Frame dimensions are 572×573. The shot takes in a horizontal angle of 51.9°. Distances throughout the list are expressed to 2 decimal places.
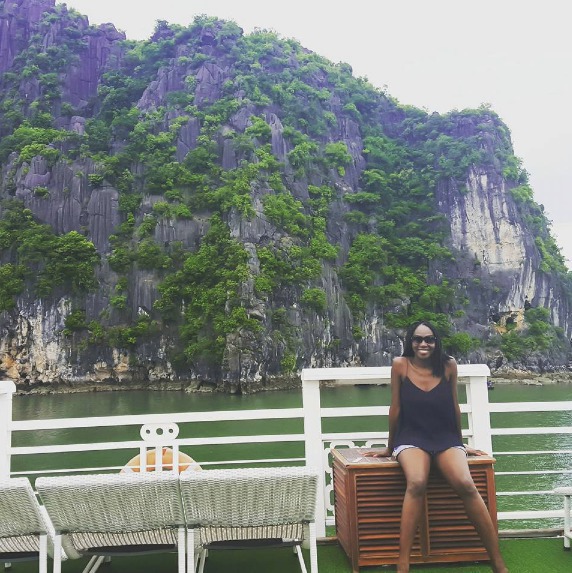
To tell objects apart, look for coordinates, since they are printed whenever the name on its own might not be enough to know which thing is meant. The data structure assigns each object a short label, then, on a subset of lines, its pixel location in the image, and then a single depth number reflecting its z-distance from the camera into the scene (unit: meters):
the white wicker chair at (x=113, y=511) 2.19
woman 2.47
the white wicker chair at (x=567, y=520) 2.86
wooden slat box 2.64
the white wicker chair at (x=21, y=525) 2.18
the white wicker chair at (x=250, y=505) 2.21
